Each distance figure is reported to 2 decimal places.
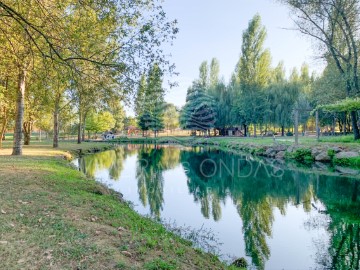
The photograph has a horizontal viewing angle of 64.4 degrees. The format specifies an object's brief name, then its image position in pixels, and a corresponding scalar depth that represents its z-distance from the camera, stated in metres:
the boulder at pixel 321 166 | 16.79
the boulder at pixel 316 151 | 19.81
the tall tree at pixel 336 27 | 20.53
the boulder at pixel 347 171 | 14.81
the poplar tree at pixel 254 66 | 40.12
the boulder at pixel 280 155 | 22.61
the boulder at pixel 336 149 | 18.88
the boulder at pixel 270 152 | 23.78
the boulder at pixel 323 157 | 18.96
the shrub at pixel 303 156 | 20.00
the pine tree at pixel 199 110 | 48.06
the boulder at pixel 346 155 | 17.36
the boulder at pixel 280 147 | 23.73
